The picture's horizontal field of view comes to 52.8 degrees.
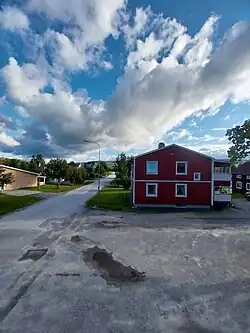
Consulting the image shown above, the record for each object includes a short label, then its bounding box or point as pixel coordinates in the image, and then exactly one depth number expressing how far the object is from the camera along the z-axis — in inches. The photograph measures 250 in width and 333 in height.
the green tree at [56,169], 2212.1
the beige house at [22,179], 1995.3
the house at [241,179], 1851.6
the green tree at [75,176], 2541.3
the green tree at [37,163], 3388.3
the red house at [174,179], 1053.2
